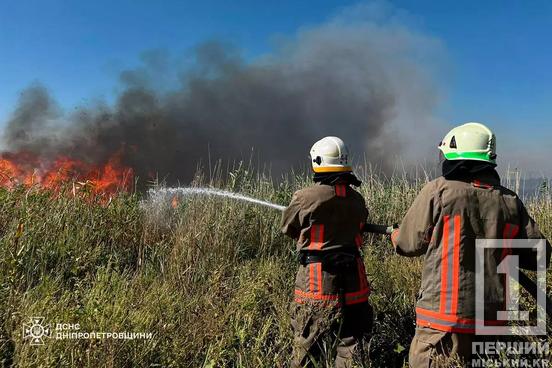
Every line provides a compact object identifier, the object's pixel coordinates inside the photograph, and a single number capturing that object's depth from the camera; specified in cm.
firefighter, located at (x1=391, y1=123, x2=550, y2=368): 238
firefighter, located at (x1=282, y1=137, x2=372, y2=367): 310
